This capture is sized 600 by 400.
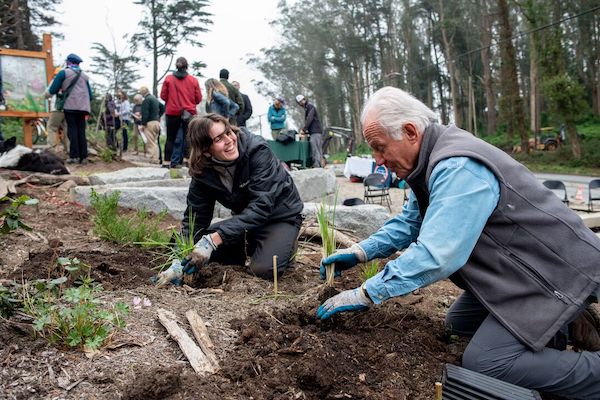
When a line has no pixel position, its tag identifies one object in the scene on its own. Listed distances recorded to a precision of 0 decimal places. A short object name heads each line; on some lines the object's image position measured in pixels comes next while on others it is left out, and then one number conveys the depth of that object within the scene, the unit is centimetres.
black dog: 719
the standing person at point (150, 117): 1162
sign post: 1001
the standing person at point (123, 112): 1503
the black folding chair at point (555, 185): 863
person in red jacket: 851
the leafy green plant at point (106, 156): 989
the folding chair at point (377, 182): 926
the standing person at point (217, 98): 835
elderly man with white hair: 200
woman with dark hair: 332
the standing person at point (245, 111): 1052
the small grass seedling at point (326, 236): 324
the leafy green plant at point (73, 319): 206
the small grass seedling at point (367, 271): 329
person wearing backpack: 820
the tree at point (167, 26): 2105
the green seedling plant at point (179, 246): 323
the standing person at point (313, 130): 1148
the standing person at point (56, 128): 952
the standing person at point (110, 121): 1289
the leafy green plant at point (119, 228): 391
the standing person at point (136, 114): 1397
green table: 1143
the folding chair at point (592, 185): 855
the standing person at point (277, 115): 1252
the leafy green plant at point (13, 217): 285
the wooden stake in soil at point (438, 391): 170
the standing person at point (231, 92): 950
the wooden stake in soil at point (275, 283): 301
